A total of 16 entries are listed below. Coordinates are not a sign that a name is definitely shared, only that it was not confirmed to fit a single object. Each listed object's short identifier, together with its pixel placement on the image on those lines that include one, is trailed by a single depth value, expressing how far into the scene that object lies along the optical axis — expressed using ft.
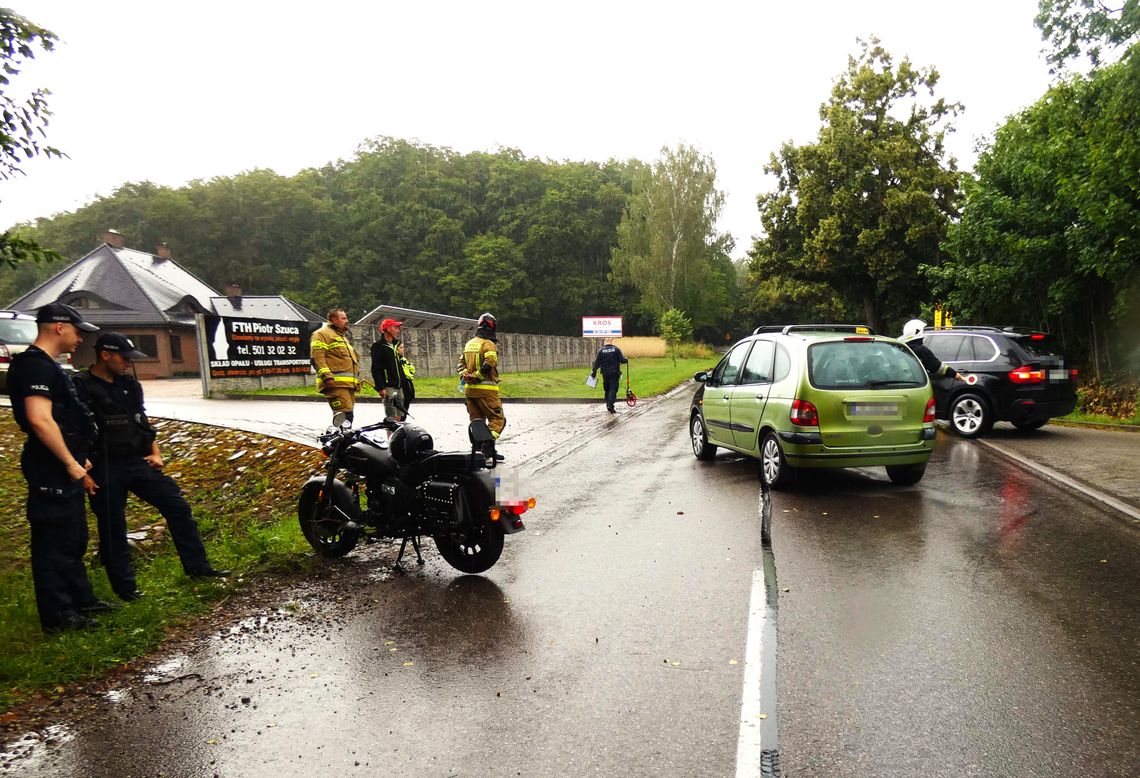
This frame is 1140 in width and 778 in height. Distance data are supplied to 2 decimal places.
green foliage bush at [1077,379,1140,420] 51.47
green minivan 25.88
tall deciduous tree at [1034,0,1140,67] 39.27
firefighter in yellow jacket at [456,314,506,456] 30.55
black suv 39.19
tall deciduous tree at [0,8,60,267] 16.67
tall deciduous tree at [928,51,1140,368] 43.96
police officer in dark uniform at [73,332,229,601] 16.74
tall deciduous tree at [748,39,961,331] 107.34
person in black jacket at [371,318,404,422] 32.91
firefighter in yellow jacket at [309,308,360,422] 31.14
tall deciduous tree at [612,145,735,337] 219.41
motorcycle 18.11
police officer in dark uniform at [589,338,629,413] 58.70
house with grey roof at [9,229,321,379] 133.90
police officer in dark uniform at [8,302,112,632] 14.48
